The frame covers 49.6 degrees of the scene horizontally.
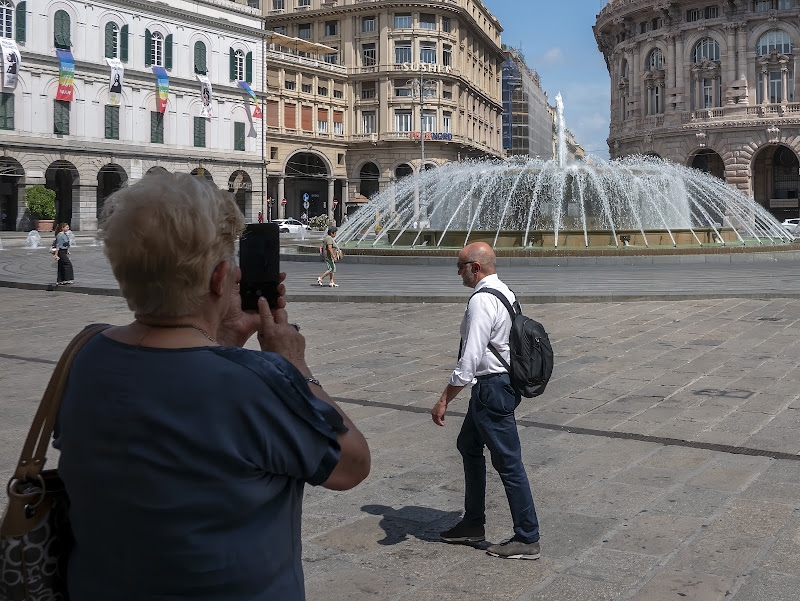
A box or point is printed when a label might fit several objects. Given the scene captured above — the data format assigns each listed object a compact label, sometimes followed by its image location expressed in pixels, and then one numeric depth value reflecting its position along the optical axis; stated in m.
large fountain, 24.55
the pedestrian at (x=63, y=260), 17.33
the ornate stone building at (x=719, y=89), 52.75
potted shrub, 41.25
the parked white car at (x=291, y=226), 51.25
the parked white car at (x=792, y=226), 43.88
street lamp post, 49.09
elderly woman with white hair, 1.66
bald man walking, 3.93
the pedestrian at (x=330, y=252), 16.36
